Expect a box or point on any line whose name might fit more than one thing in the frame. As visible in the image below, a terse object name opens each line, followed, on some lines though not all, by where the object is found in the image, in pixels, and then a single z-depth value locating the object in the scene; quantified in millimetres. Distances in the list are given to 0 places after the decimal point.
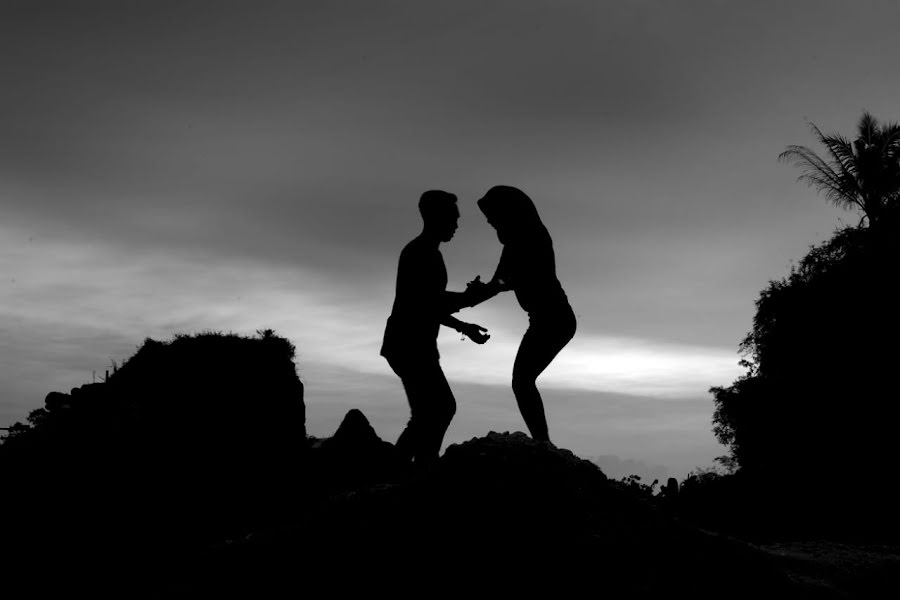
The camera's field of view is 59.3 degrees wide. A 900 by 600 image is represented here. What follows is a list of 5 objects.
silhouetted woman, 6992
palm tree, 28000
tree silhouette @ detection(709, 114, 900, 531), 15273
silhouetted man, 6895
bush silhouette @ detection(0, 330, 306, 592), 12219
